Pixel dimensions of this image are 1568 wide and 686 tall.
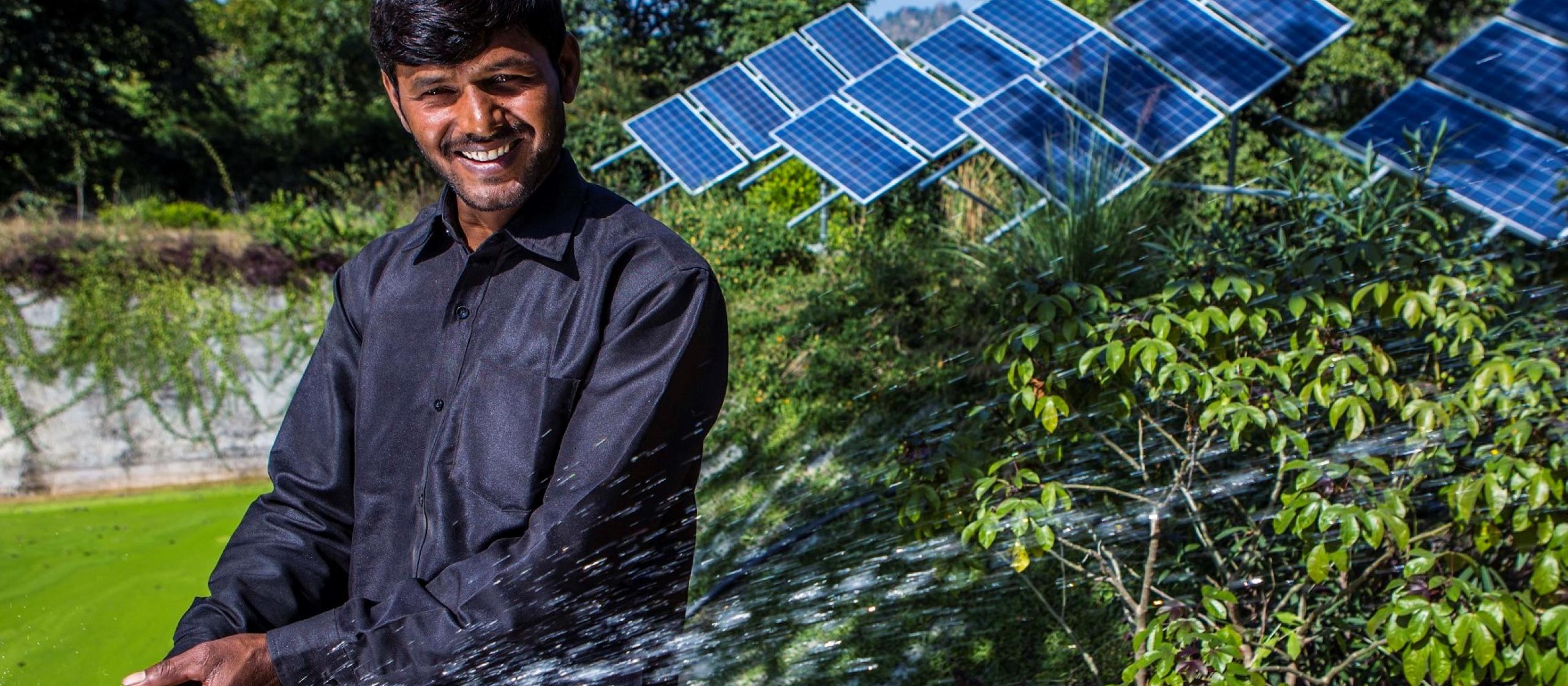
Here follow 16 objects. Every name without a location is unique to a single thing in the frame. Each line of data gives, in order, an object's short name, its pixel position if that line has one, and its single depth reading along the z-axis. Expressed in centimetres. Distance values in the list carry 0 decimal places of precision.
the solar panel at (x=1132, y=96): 661
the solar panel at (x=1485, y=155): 523
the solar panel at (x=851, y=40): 911
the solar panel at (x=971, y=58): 762
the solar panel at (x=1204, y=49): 671
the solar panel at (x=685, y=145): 827
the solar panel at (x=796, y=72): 877
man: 151
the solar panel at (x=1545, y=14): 633
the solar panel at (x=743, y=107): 845
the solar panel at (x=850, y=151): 713
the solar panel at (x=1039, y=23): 772
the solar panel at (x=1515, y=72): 600
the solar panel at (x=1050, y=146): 612
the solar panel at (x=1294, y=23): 687
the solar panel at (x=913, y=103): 743
